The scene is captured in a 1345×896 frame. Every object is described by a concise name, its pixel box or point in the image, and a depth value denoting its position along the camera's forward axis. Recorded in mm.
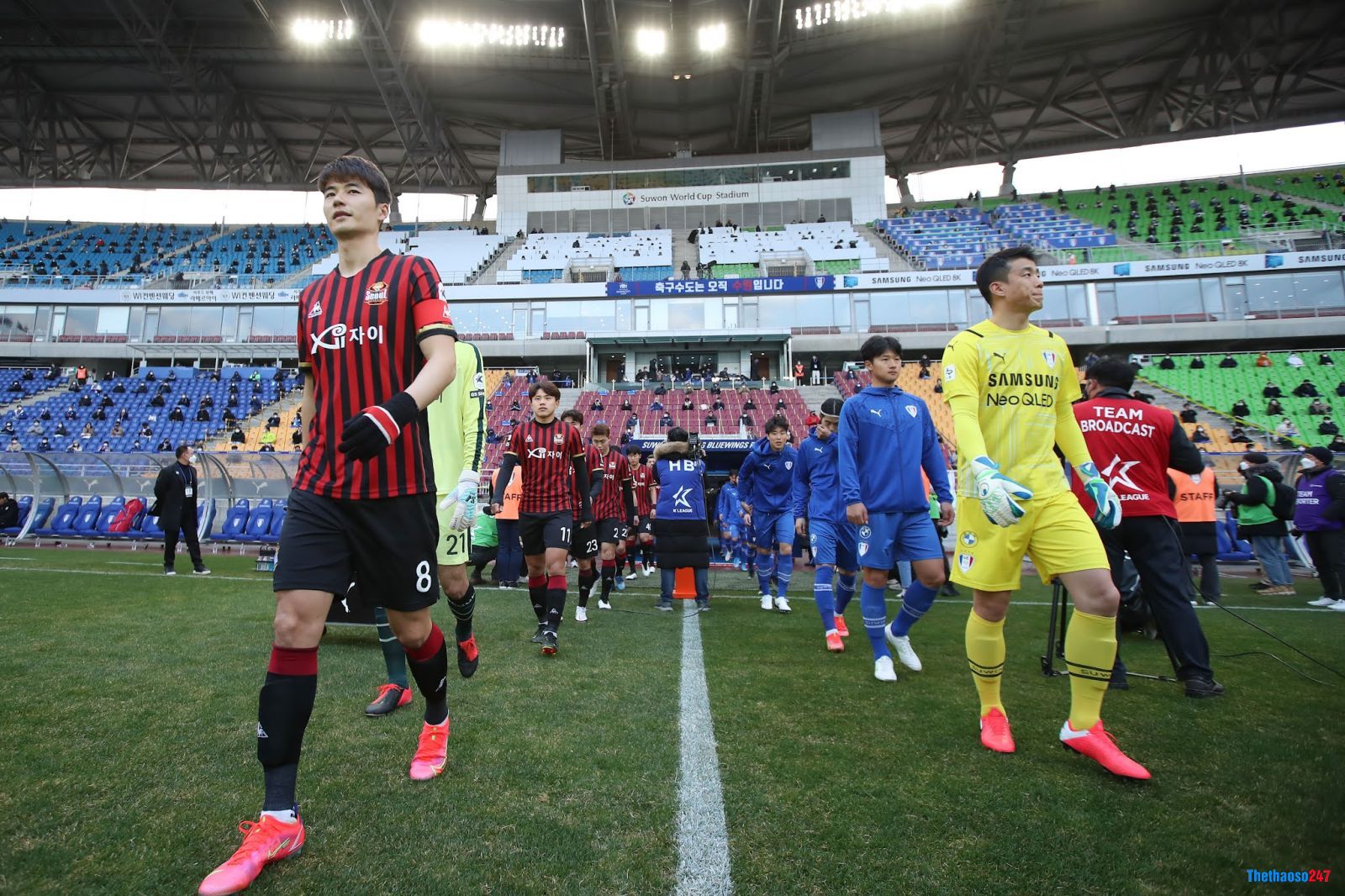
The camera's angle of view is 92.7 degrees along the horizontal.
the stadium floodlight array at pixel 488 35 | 34781
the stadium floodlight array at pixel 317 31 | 34688
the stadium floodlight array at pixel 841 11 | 34812
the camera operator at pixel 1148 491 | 3990
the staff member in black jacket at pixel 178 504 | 9852
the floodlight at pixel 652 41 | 35438
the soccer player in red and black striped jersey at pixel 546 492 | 5258
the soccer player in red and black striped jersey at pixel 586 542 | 6035
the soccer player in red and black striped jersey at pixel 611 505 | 7691
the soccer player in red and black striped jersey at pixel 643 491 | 9836
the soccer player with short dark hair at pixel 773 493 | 7988
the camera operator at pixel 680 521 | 7793
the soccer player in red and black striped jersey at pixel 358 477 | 2080
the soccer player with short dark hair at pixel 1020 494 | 2859
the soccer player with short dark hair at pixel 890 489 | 4441
